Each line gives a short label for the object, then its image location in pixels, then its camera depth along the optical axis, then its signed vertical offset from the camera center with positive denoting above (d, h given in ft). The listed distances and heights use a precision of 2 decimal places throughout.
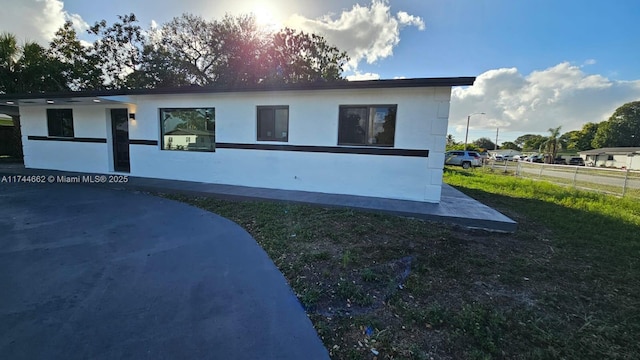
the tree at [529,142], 242.37 +13.87
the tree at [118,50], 55.31 +19.00
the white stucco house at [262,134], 19.69 +0.93
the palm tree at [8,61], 38.47 +11.05
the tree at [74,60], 50.37 +15.47
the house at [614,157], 110.29 +0.62
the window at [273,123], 22.79 +1.97
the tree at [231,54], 51.39 +18.31
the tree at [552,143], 132.77 +7.24
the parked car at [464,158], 71.97 -1.49
